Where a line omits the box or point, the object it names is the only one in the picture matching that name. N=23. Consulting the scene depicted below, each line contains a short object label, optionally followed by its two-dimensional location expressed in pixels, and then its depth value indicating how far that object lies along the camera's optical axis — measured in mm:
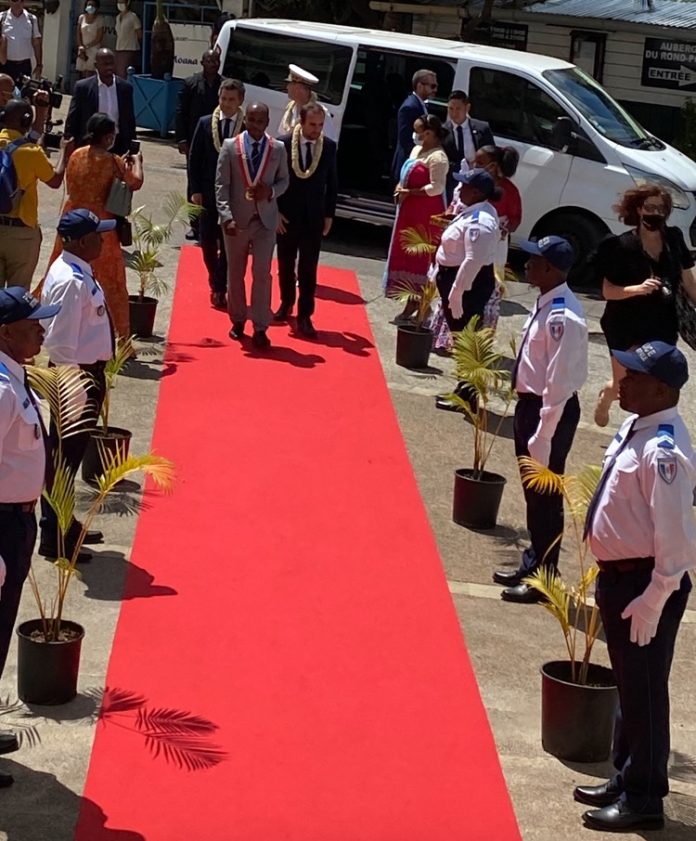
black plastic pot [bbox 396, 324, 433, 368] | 12844
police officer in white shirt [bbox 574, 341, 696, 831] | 5617
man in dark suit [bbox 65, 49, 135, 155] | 14992
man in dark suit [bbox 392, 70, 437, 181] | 15188
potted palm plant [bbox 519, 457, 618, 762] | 6559
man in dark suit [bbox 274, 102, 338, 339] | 13000
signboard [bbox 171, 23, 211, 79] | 25078
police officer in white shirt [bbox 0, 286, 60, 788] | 5730
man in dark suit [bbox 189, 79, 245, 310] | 13414
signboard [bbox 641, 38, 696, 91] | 24156
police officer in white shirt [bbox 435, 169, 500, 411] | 10984
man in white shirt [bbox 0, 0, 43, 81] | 21094
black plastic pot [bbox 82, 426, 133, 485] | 9312
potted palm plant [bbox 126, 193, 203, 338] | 12562
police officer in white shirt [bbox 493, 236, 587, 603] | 7984
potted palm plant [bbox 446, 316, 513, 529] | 9500
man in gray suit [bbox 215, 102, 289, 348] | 12391
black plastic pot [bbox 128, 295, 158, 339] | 12570
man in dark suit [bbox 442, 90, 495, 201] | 14922
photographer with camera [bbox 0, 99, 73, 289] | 10609
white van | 16016
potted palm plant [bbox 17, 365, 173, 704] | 6535
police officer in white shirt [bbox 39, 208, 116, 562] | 7801
